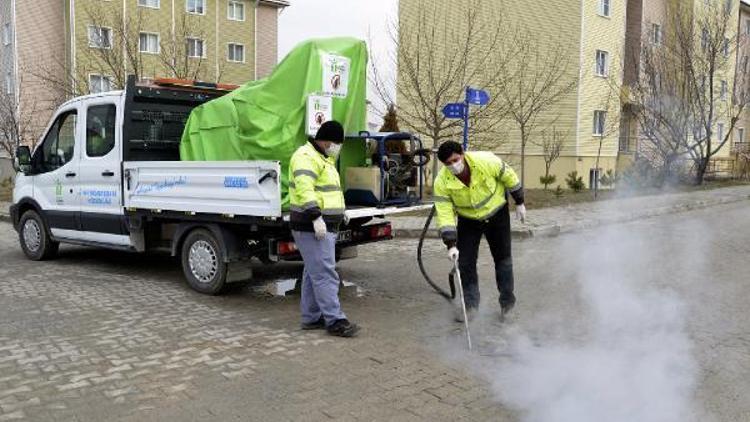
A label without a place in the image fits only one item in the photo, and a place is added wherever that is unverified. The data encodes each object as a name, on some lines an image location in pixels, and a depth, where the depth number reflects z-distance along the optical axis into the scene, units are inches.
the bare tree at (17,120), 999.6
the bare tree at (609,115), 1069.2
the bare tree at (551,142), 932.6
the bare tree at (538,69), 1030.4
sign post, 474.0
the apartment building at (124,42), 872.9
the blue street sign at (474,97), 473.1
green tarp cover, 275.4
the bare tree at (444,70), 693.9
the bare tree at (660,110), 463.8
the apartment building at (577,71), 1083.3
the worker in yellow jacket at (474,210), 229.6
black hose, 269.6
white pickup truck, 270.5
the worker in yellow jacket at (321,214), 222.5
